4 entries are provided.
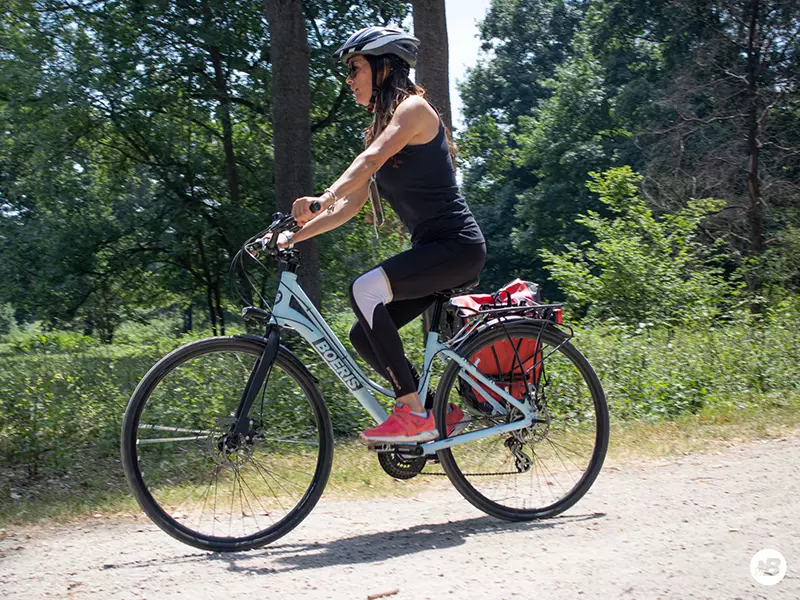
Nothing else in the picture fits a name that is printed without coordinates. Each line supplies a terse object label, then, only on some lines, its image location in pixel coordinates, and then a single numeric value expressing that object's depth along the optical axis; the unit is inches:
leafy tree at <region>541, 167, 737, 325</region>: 536.1
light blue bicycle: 171.2
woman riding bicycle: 172.7
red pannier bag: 189.8
